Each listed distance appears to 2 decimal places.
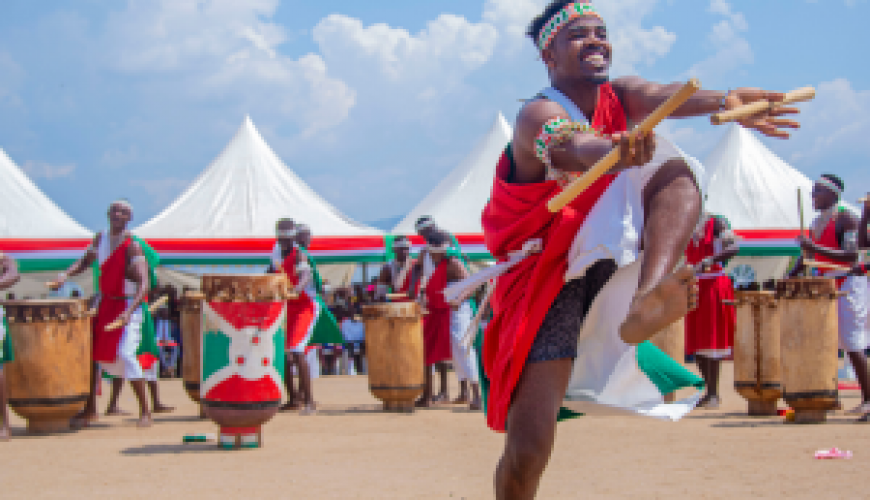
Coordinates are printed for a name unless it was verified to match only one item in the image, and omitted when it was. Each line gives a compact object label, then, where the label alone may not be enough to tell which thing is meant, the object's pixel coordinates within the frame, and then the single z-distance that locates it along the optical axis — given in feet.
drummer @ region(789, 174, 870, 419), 24.35
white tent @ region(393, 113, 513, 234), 57.82
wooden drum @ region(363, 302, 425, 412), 28.86
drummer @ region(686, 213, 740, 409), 27.37
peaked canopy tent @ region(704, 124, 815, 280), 55.01
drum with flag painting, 20.45
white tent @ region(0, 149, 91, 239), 49.57
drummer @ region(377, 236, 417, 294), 34.50
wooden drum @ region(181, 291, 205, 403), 27.41
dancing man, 8.11
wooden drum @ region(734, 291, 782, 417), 24.25
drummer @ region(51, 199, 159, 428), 25.44
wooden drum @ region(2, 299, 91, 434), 23.85
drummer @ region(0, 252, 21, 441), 22.81
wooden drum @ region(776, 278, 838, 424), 21.98
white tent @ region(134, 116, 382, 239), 52.65
